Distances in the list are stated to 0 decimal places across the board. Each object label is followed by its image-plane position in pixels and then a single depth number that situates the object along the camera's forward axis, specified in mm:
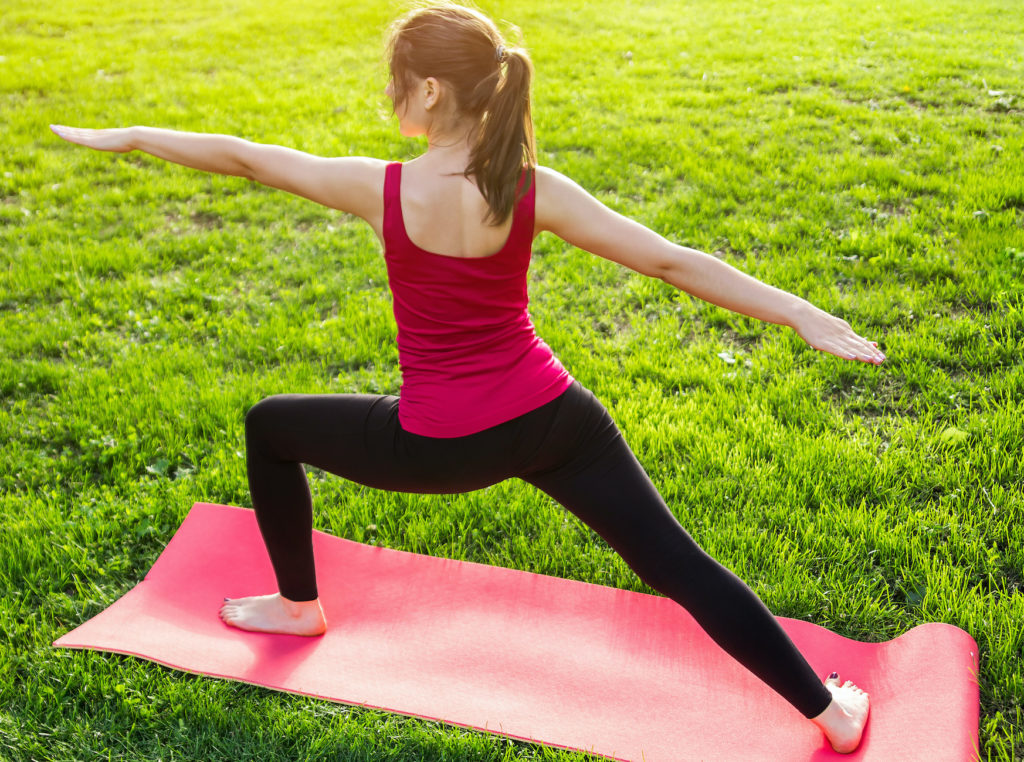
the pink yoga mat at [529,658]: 2594
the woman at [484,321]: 2197
